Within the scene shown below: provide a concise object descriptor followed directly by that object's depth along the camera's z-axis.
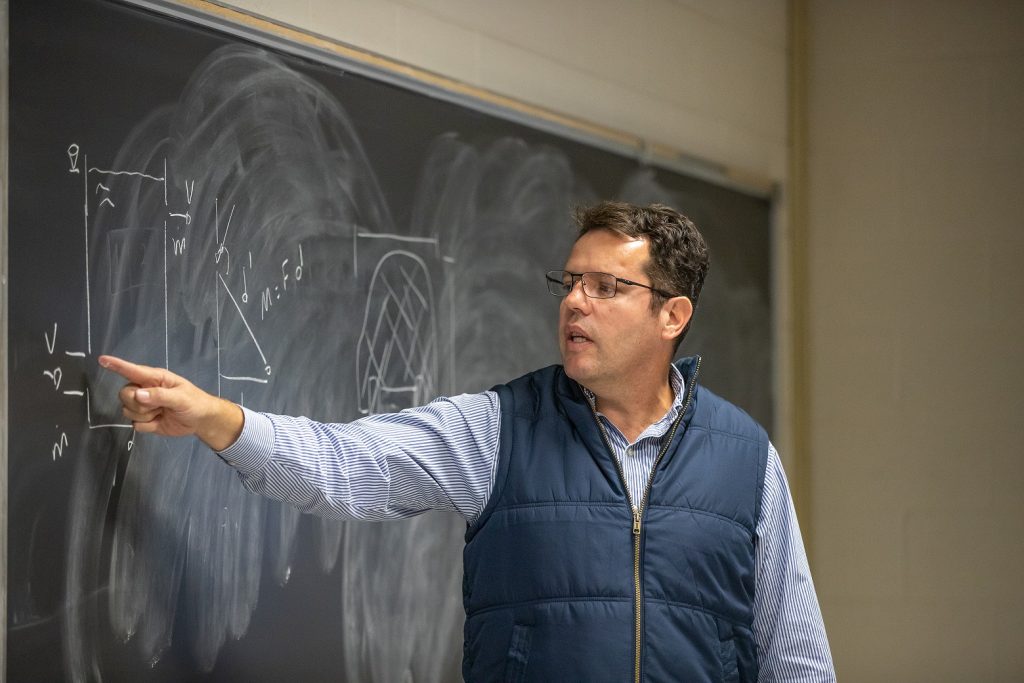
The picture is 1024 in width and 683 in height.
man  3.27
